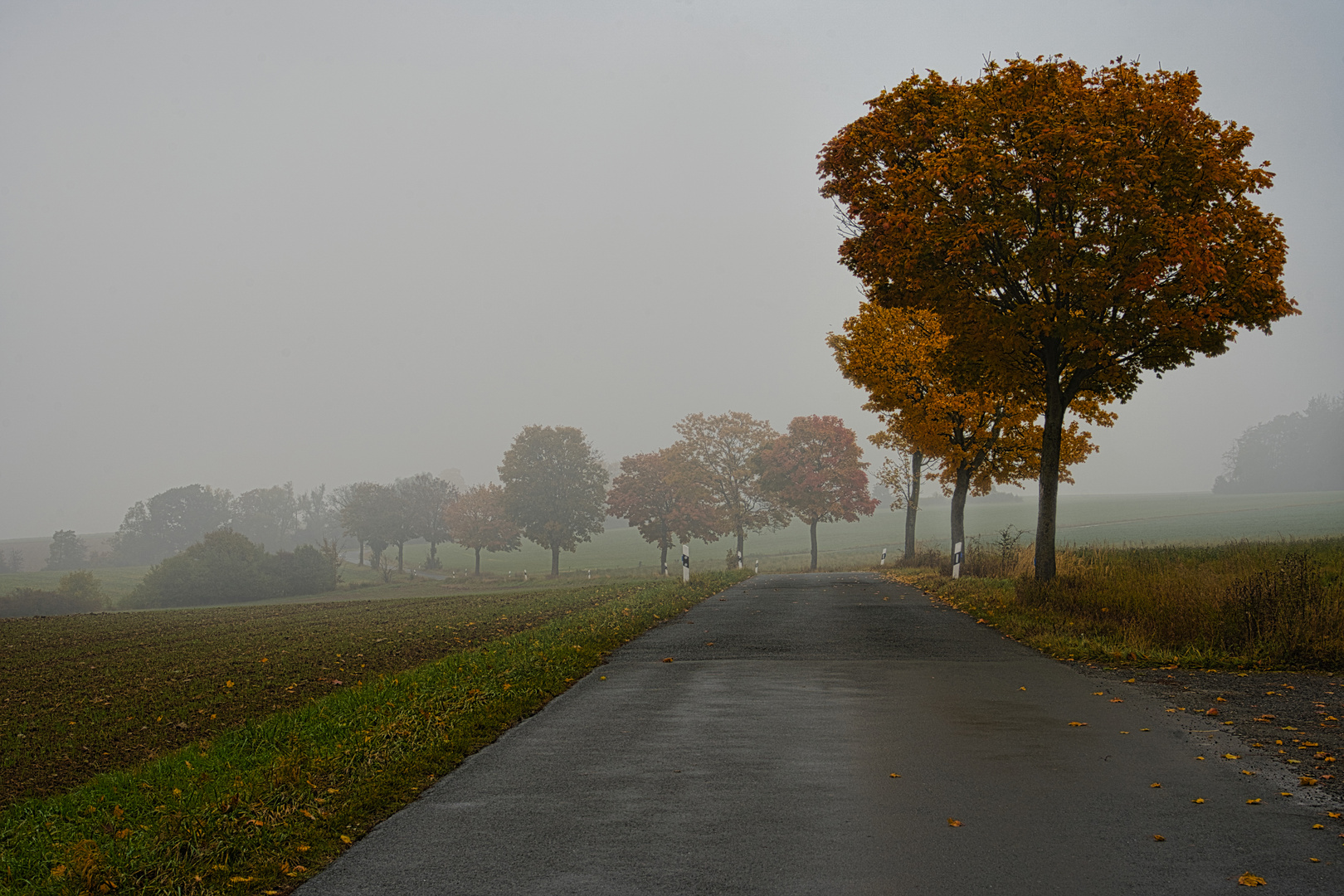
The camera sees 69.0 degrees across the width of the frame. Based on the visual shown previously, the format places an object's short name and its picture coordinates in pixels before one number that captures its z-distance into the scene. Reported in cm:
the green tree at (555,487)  7031
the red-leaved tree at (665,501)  6381
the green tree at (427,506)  9325
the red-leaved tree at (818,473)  5797
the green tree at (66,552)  11531
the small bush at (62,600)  5991
